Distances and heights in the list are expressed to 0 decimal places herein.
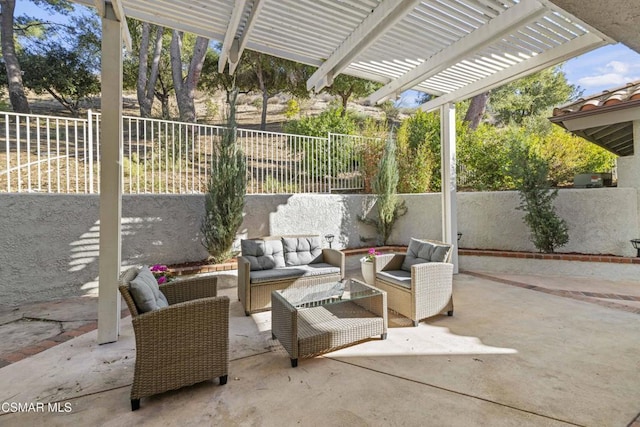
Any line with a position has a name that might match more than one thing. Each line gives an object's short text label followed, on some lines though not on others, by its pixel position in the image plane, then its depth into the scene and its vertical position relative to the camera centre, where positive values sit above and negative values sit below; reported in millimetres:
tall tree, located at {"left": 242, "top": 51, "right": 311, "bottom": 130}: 13711 +6635
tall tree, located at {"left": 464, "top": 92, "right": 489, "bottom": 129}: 10898 +3680
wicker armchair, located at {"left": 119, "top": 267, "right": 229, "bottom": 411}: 2150 -993
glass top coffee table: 2719 -1126
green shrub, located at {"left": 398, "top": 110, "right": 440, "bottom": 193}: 7746 +1438
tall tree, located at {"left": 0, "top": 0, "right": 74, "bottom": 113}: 9469 +5016
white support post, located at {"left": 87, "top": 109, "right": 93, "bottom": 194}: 4812 +1139
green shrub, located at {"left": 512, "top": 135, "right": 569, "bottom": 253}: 5574 +97
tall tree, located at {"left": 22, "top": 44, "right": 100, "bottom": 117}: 11516 +5501
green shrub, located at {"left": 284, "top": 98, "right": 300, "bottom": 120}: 15795 +5447
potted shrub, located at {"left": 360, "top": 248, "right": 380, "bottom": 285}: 4660 -918
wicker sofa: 4027 -842
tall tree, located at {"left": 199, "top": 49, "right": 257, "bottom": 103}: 15205 +7126
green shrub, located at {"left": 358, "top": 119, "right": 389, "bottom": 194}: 7863 +1452
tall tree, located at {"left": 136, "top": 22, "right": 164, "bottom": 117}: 11119 +5452
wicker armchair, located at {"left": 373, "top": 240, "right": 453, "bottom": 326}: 3555 -995
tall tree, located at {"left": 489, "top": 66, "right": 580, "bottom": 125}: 13562 +5270
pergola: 3117 +2168
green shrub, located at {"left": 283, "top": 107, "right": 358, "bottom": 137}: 9711 +2896
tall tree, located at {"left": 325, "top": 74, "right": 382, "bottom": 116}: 13867 +5921
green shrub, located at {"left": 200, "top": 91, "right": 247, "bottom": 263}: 5238 +313
